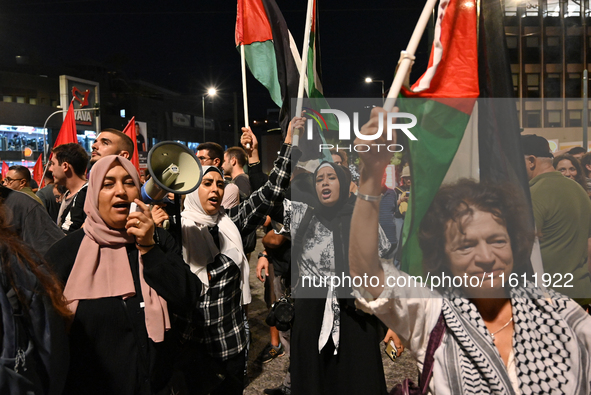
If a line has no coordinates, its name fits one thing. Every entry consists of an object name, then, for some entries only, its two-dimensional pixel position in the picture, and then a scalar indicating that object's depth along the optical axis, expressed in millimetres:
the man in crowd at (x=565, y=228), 3246
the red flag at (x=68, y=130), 7457
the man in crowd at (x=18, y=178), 6449
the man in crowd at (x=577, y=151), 5731
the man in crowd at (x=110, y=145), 3445
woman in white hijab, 2621
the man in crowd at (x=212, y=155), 4344
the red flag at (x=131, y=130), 7258
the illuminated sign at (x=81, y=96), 21953
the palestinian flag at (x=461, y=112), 1967
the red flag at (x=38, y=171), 10108
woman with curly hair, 1515
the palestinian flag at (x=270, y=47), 3877
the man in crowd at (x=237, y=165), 5521
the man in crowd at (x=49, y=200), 5688
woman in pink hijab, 1871
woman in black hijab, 2828
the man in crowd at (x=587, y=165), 5010
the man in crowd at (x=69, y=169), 3895
